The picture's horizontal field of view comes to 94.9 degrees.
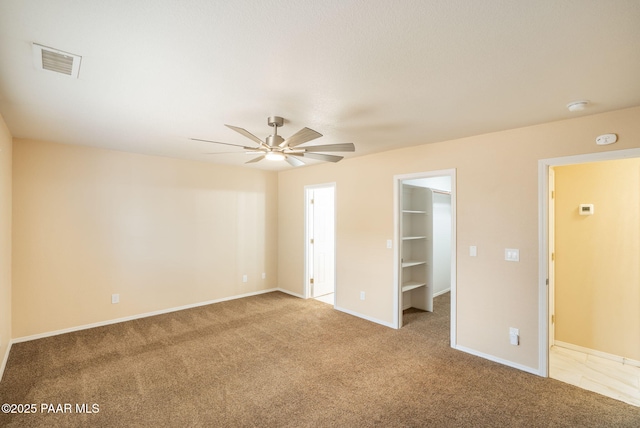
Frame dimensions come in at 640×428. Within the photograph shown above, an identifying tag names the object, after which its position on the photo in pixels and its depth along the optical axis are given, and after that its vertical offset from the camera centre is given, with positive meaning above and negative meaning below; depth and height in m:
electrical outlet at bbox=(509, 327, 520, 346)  3.05 -1.29
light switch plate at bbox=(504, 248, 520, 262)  3.08 -0.45
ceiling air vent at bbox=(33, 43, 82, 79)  1.72 +0.95
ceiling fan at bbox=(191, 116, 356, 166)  2.47 +0.60
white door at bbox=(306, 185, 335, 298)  5.67 -0.56
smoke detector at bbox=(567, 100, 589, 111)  2.38 +0.89
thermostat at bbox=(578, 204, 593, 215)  3.36 +0.04
